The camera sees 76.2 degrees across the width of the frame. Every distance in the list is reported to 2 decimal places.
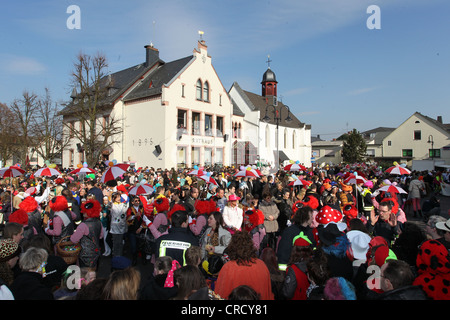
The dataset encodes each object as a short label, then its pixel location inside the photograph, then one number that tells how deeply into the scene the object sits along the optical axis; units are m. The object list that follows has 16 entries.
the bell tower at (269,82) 54.47
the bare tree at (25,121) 34.82
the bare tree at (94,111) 26.73
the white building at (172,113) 27.86
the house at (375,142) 64.06
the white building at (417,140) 53.72
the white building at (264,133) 37.66
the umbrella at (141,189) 7.95
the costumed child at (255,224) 6.14
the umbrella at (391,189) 8.84
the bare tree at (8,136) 36.12
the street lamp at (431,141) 54.21
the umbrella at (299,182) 11.68
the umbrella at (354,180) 9.53
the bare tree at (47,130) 35.56
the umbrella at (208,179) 11.72
